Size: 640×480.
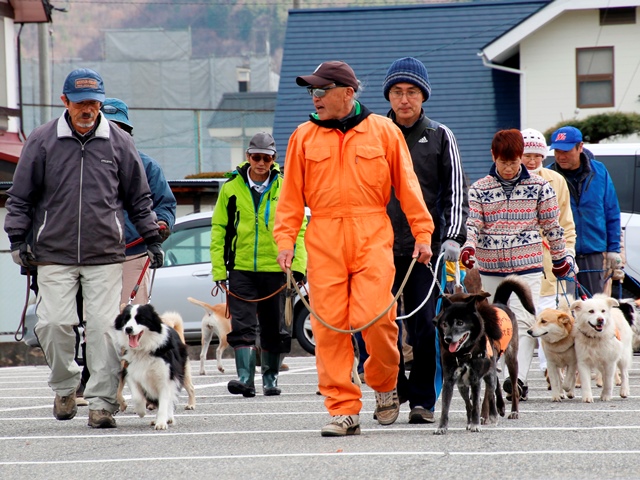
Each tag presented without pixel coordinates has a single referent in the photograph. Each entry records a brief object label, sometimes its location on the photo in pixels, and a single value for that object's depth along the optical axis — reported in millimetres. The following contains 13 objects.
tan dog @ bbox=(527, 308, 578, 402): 18703
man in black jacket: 15297
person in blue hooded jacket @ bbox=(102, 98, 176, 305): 18141
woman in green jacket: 20578
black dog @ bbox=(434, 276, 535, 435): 14344
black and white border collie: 16172
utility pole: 71375
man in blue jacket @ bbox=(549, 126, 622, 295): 21609
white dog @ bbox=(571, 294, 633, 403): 18578
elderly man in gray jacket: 15820
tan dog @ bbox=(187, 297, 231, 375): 26703
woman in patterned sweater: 17812
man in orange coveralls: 13969
